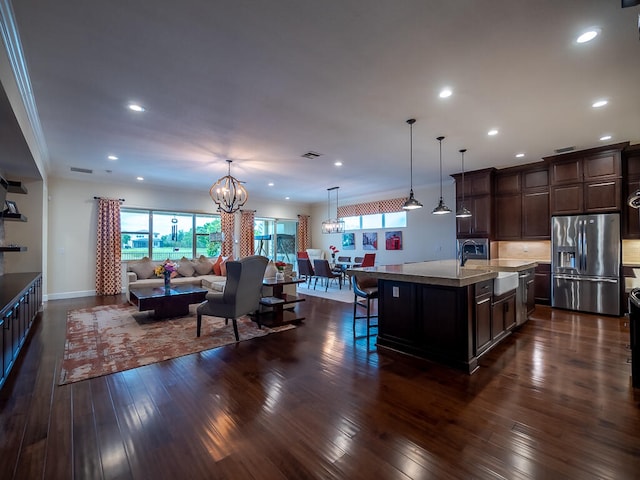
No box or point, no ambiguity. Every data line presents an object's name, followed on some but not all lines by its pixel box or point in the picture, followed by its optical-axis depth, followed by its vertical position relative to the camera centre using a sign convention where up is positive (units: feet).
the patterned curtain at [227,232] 30.63 +1.12
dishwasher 14.01 -2.68
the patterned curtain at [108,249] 24.11 -0.46
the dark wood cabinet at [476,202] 21.22 +2.93
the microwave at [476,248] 21.24 -0.50
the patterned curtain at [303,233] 37.60 +1.19
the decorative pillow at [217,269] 24.11 -2.15
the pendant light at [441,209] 15.03 +1.65
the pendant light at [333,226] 30.27 +1.64
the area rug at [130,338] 10.25 -4.17
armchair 12.38 -2.17
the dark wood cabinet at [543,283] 19.25 -2.80
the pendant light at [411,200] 12.63 +2.02
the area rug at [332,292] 22.24 -4.25
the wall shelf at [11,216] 14.06 +1.35
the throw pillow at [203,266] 24.07 -1.89
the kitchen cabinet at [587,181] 16.51 +3.53
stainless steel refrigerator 16.47 -1.31
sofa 19.10 -2.38
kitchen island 9.77 -2.60
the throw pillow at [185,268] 23.27 -1.99
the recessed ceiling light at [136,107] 11.09 +5.20
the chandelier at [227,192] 18.81 +3.26
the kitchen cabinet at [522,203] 19.62 +2.65
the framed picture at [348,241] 33.78 +0.10
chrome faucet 21.33 -0.21
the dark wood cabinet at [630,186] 16.37 +3.07
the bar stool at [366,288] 12.83 -2.11
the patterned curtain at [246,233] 32.22 +1.05
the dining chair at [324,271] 25.61 -2.56
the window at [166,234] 26.21 +0.86
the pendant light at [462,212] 16.72 +1.68
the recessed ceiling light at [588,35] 7.32 +5.19
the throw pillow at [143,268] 21.63 -1.85
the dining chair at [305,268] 27.81 -2.53
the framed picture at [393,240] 29.22 +0.16
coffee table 15.11 -3.05
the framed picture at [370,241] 31.52 +0.08
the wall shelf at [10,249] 13.22 -0.22
